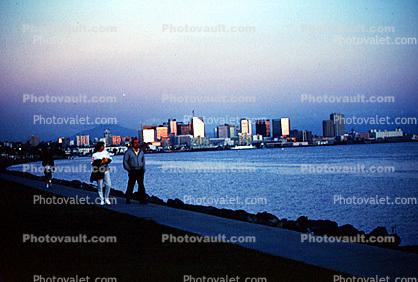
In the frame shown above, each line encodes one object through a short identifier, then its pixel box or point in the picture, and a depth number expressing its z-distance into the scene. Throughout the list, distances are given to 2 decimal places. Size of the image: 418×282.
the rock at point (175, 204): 21.57
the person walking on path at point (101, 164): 18.56
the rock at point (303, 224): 15.66
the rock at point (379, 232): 15.28
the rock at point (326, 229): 15.00
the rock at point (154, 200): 25.17
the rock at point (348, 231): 15.57
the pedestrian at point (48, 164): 28.95
